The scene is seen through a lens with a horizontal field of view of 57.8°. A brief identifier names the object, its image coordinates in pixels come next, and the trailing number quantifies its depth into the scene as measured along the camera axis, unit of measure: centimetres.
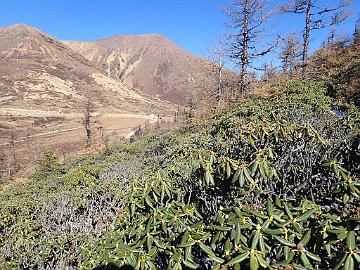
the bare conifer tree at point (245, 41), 1833
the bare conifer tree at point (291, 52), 2681
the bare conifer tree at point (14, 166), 3912
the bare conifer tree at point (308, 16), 1820
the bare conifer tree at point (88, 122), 4500
